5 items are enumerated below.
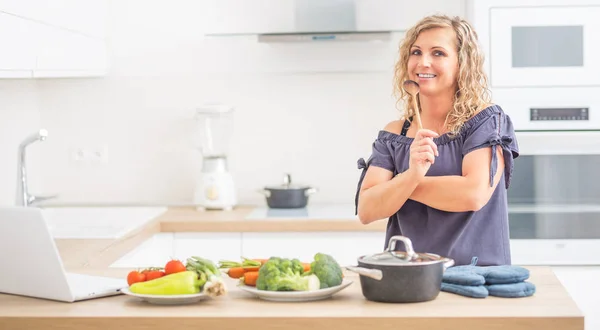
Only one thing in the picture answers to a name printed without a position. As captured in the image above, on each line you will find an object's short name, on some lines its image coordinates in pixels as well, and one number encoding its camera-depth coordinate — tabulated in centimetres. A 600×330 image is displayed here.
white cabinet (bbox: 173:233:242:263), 359
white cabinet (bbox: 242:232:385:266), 355
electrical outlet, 413
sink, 317
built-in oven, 351
